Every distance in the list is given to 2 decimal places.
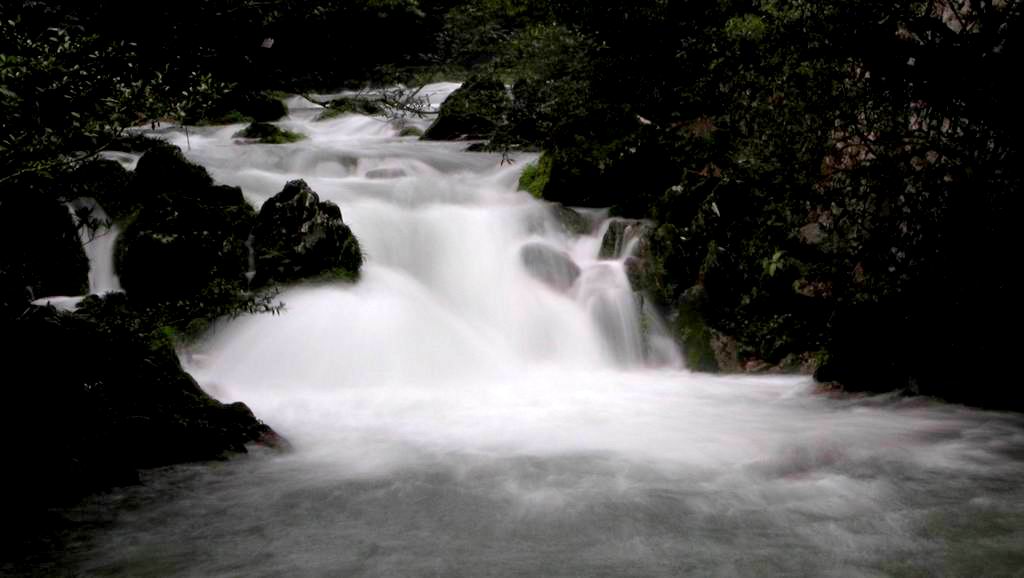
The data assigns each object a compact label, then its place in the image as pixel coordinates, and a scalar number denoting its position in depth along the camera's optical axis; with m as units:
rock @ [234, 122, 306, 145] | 16.94
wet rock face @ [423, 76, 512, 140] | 12.46
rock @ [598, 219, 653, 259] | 10.57
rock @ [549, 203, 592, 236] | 11.42
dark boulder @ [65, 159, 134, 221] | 9.39
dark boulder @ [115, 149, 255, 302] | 8.87
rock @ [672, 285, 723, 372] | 9.13
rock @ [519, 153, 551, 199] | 12.38
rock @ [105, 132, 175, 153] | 10.23
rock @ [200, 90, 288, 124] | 19.28
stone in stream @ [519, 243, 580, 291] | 10.48
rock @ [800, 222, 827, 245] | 7.95
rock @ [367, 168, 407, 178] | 13.44
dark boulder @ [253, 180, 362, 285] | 9.26
